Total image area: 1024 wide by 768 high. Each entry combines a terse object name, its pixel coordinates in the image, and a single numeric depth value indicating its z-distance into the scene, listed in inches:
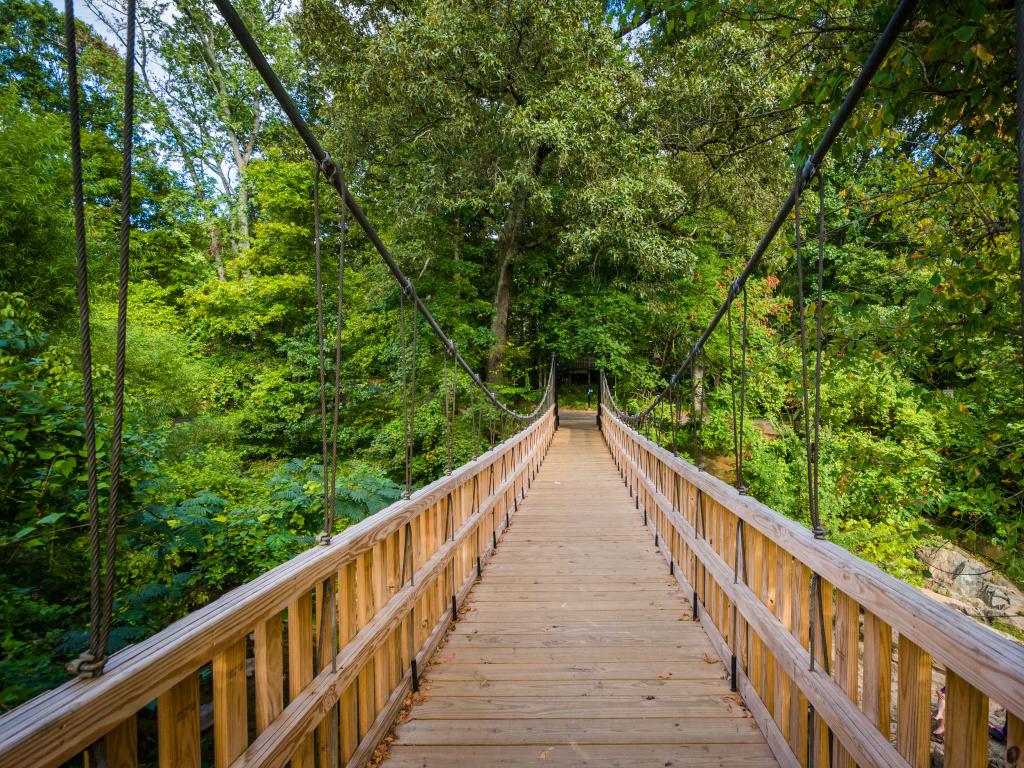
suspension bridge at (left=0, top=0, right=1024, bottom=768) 31.9
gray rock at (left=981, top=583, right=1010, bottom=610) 279.1
